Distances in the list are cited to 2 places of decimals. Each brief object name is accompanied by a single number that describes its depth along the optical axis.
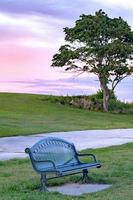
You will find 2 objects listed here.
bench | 7.37
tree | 35.79
